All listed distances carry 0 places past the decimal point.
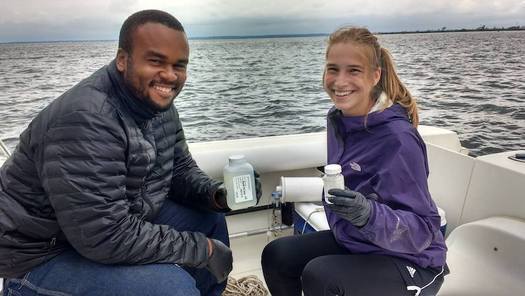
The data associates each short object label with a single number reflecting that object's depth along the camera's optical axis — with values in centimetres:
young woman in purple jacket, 104
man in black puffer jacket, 94
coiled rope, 172
